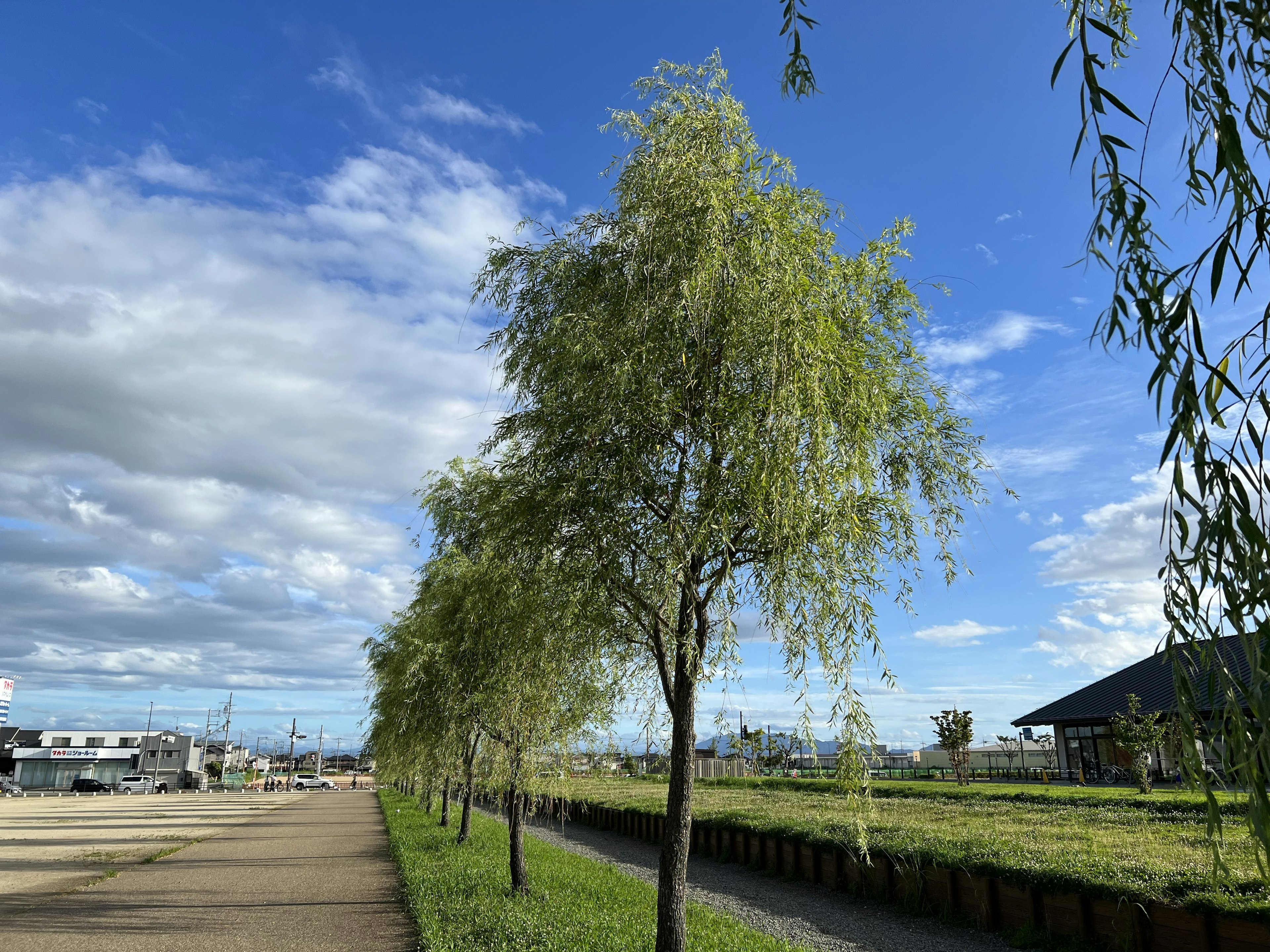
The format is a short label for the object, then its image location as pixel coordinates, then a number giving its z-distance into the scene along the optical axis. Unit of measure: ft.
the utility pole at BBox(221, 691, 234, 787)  292.61
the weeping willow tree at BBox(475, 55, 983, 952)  18.89
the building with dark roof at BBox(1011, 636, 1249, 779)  98.22
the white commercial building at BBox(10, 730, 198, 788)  254.06
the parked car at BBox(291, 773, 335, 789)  254.88
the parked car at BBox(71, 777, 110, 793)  214.90
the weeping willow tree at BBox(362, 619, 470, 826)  47.34
